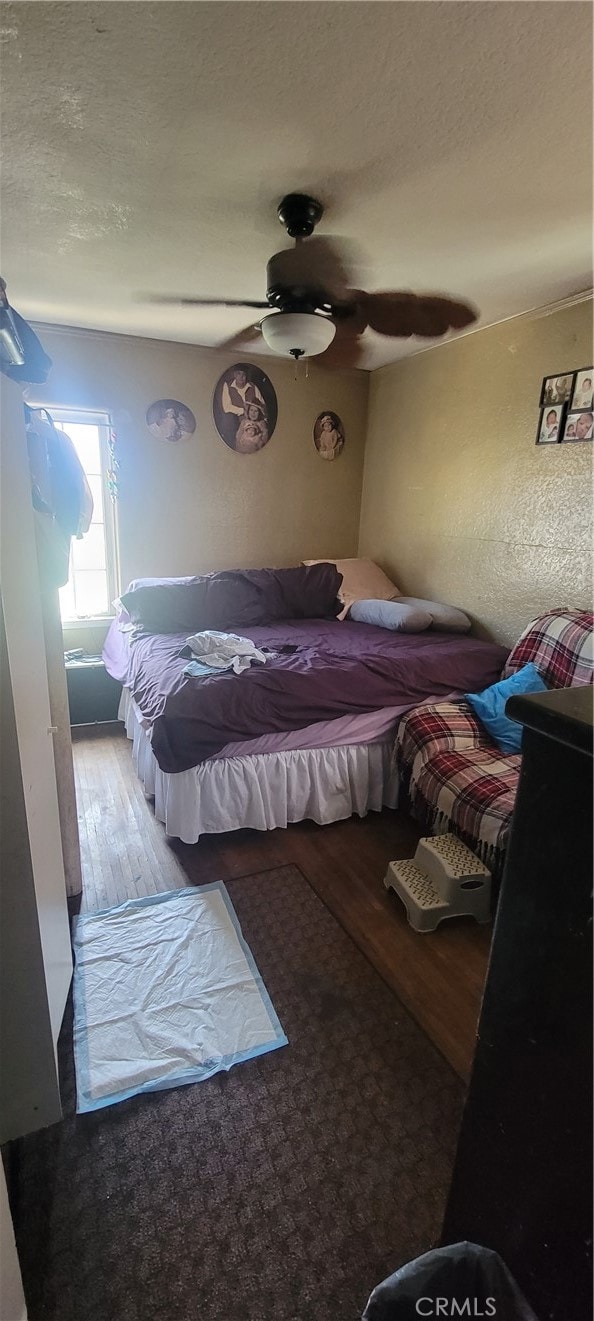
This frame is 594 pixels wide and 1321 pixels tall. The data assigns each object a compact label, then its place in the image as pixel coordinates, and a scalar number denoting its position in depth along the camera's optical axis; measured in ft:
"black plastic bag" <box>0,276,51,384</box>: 4.11
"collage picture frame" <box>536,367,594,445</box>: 8.13
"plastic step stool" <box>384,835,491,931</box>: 6.19
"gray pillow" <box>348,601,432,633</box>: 10.34
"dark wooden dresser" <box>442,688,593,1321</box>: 1.83
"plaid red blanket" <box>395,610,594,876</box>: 6.58
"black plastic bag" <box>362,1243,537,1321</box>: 2.26
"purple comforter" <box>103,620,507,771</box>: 7.14
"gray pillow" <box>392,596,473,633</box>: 10.57
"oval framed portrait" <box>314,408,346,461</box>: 13.25
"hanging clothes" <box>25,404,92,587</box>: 5.27
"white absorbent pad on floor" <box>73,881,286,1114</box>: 4.69
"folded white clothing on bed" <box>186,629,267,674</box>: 7.96
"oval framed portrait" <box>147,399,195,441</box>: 11.64
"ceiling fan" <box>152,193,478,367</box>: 5.94
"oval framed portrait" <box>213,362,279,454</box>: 12.12
